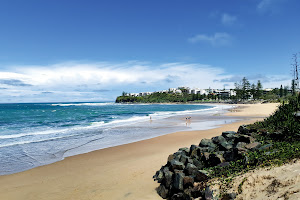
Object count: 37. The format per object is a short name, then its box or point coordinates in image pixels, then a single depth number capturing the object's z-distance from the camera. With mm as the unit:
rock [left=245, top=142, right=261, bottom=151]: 7210
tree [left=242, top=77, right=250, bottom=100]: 122812
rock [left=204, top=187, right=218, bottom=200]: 5285
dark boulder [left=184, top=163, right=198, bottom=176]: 6711
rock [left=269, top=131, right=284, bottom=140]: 8218
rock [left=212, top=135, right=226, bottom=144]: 9337
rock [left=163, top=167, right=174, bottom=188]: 6812
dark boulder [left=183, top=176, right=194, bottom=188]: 6193
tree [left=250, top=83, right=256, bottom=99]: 116962
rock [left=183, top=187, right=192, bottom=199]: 5872
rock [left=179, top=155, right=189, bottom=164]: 7794
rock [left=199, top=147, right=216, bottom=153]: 8341
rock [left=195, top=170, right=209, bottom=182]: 6203
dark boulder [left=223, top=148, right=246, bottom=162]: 6895
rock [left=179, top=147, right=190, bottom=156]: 8841
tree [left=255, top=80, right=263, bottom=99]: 117750
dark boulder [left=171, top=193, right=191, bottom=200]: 5941
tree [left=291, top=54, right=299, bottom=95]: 14712
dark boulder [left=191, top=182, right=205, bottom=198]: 5758
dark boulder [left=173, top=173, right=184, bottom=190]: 6238
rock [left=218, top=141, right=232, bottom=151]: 8102
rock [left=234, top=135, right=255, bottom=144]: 8223
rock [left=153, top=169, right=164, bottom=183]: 7563
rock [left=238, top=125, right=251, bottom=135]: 9984
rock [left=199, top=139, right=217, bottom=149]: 9014
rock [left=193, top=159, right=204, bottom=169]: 7218
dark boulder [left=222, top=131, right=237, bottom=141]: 9488
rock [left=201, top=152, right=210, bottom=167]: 7383
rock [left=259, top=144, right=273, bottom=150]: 6998
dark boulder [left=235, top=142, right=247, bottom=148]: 7564
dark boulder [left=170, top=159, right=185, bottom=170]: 7234
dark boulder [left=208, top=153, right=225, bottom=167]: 6973
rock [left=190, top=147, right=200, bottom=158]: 8266
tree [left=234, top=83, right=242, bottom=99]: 126006
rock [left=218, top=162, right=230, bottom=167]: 6549
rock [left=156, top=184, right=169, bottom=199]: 6605
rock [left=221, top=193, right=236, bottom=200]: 5013
